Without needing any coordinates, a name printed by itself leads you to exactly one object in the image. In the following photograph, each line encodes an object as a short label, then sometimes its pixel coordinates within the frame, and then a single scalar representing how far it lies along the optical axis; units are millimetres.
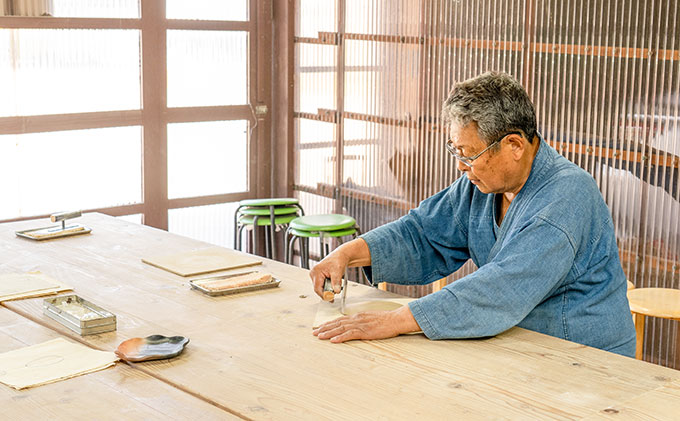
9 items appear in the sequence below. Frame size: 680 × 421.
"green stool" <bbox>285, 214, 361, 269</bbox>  3916
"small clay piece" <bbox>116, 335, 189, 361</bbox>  1761
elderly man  1906
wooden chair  2873
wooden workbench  1546
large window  4102
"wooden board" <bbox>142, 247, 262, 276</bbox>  2459
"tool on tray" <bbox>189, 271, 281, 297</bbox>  2246
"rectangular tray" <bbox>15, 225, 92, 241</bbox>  2836
